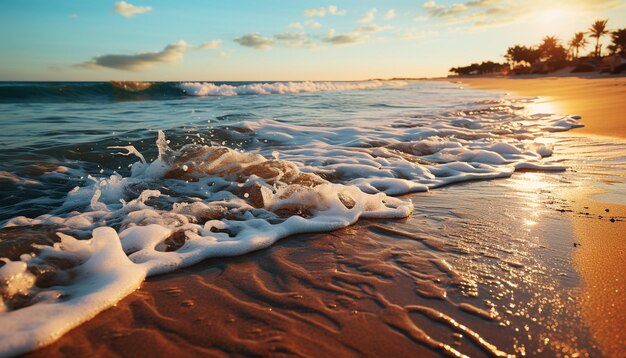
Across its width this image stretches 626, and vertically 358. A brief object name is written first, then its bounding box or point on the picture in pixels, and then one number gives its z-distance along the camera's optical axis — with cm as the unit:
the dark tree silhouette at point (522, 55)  7150
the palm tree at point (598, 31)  5603
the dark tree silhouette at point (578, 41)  6806
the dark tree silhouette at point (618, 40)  4368
